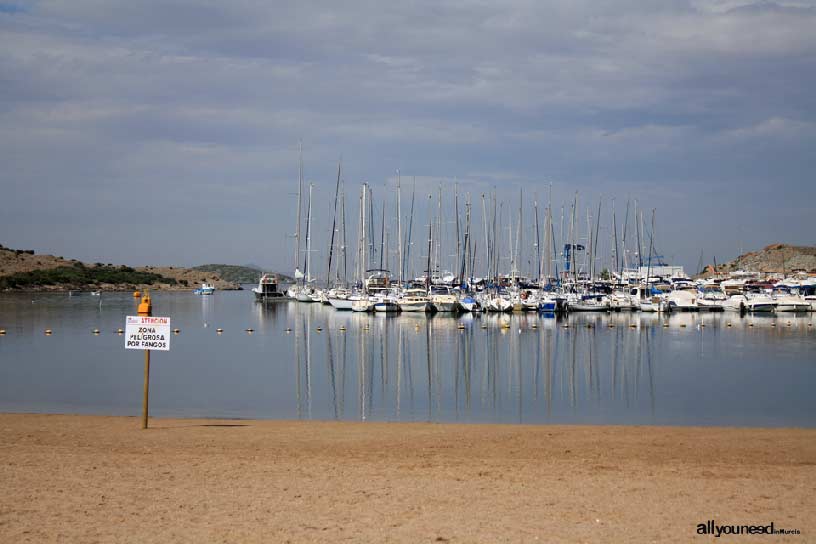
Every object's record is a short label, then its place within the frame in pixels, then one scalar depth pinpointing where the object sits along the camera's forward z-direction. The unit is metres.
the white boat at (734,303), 86.06
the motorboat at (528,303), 80.75
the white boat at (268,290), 115.25
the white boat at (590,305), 82.88
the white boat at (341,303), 83.98
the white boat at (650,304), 86.19
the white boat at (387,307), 75.56
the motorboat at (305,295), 102.81
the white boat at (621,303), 86.56
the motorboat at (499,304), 78.38
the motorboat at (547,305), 79.81
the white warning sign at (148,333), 16.47
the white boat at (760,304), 84.62
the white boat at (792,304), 84.31
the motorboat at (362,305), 77.16
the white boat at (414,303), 75.50
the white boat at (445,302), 77.62
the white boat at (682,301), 87.56
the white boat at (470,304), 77.75
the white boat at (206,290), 154.88
